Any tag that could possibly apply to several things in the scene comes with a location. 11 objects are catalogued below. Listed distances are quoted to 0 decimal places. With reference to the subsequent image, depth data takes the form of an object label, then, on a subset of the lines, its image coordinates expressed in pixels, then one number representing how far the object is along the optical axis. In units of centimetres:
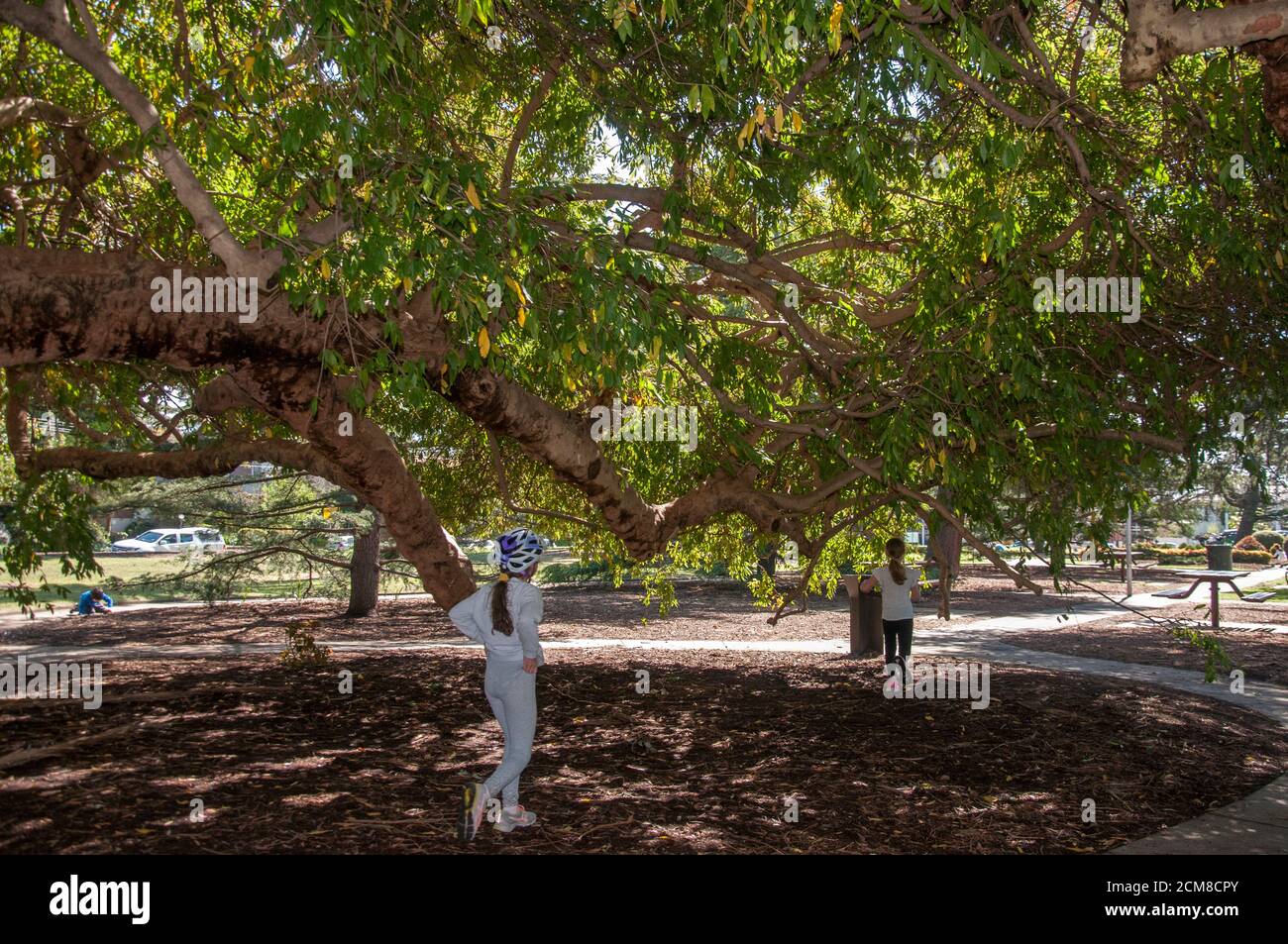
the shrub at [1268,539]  4353
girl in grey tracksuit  580
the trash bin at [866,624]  1380
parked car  4728
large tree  586
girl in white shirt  1079
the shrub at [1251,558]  3775
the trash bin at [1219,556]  2409
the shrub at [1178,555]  4093
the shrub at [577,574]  2845
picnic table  1655
